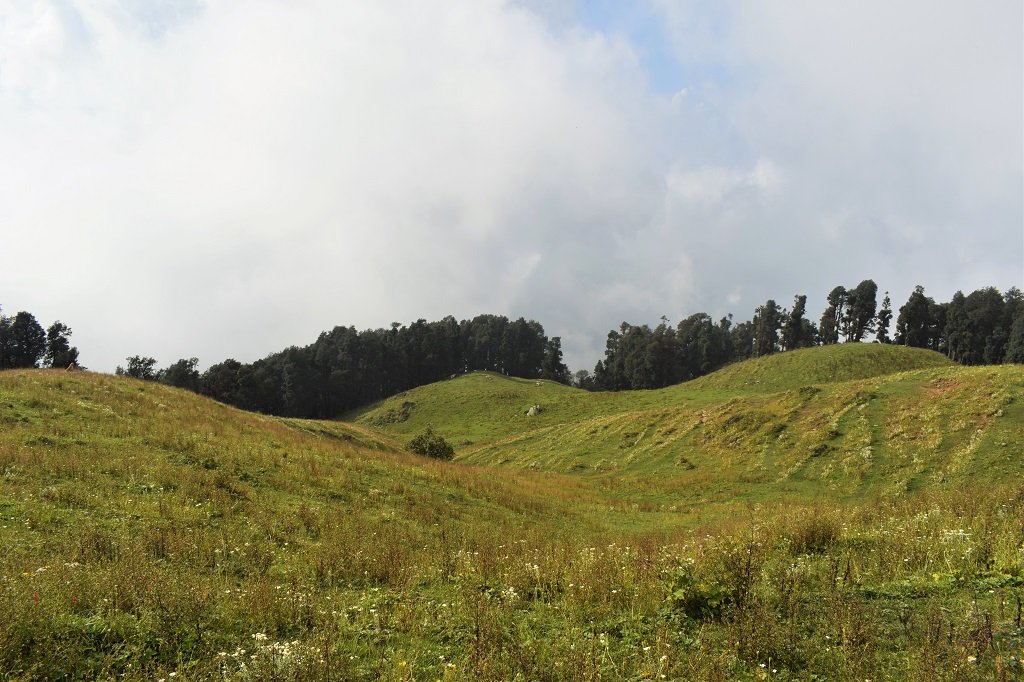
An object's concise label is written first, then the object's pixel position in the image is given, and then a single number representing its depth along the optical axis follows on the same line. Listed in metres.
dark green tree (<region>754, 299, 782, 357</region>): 138.62
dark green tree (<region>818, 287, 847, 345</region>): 131.62
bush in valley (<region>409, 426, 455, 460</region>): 46.88
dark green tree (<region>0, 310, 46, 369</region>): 114.06
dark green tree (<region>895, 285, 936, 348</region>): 122.69
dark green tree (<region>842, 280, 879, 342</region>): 126.69
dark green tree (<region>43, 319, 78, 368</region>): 110.75
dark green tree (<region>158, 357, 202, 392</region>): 122.94
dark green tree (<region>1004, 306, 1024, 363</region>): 87.81
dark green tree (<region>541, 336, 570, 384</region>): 175.62
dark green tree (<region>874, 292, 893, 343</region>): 127.88
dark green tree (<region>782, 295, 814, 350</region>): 130.75
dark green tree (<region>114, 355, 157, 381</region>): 134.50
